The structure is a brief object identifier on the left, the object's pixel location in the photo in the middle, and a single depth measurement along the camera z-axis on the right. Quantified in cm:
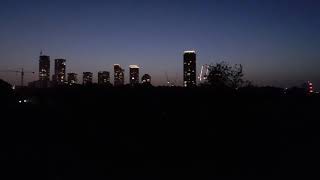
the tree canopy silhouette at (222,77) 2025
